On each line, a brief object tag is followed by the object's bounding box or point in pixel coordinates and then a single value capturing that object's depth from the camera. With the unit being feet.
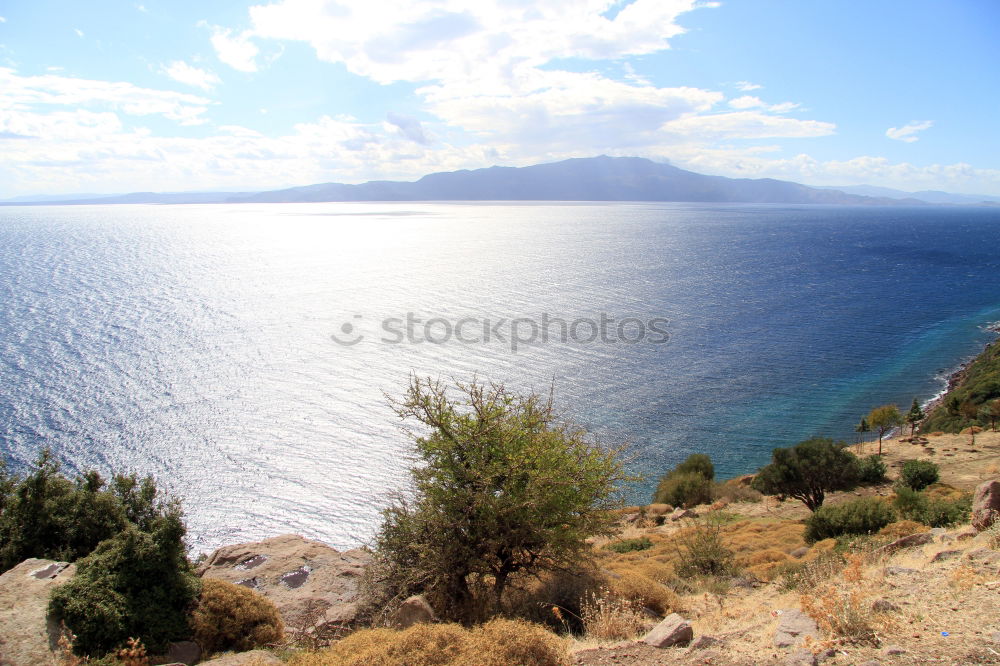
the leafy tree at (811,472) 114.52
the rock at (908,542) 48.83
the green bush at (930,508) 61.82
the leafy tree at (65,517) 61.98
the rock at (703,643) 34.35
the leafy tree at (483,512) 51.52
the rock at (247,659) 39.63
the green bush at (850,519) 70.28
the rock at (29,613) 40.78
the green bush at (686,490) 129.70
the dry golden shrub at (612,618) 40.45
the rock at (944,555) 42.19
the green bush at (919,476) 105.40
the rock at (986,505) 47.55
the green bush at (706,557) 61.77
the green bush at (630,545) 88.92
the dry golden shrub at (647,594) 48.06
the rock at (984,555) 38.42
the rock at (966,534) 46.08
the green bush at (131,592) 43.62
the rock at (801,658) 29.60
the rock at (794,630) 32.50
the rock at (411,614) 44.47
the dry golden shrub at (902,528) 59.83
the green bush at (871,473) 120.26
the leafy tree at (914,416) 167.72
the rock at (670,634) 35.68
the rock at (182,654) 44.68
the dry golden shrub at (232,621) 47.98
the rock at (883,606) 32.40
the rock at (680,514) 113.70
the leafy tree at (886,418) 163.32
